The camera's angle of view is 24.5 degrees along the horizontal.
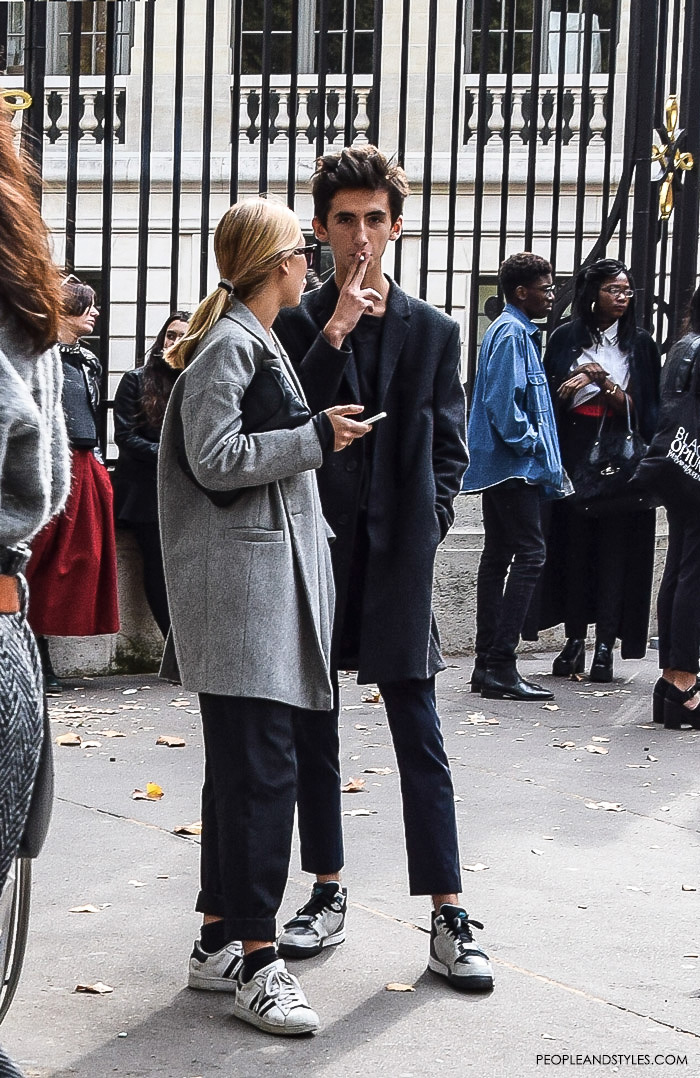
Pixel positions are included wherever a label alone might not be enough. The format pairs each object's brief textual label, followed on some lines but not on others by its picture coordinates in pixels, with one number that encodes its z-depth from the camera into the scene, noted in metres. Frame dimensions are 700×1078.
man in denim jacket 7.69
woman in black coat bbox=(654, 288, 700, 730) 7.00
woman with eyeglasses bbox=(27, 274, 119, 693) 7.49
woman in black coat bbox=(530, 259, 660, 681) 8.22
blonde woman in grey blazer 3.58
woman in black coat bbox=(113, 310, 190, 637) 7.89
